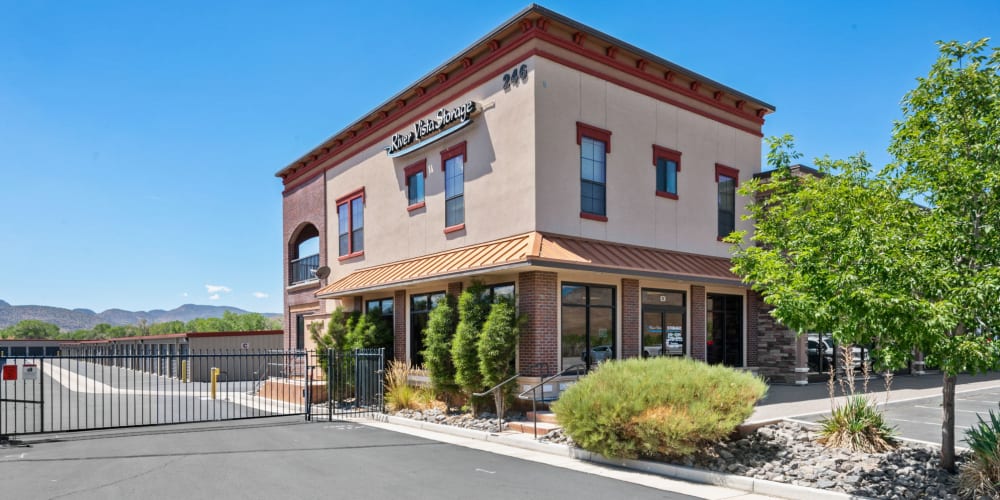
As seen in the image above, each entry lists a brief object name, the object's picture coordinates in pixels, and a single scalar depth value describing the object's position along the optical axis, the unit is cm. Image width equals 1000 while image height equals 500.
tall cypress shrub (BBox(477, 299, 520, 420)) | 1574
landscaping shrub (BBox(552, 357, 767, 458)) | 1049
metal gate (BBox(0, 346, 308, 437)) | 1879
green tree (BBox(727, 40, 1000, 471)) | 794
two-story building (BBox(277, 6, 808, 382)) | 1680
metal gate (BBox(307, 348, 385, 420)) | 1898
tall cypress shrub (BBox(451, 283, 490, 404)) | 1630
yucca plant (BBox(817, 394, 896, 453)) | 1052
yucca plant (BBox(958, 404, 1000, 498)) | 813
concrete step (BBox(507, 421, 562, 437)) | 1414
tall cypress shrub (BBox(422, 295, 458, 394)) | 1736
